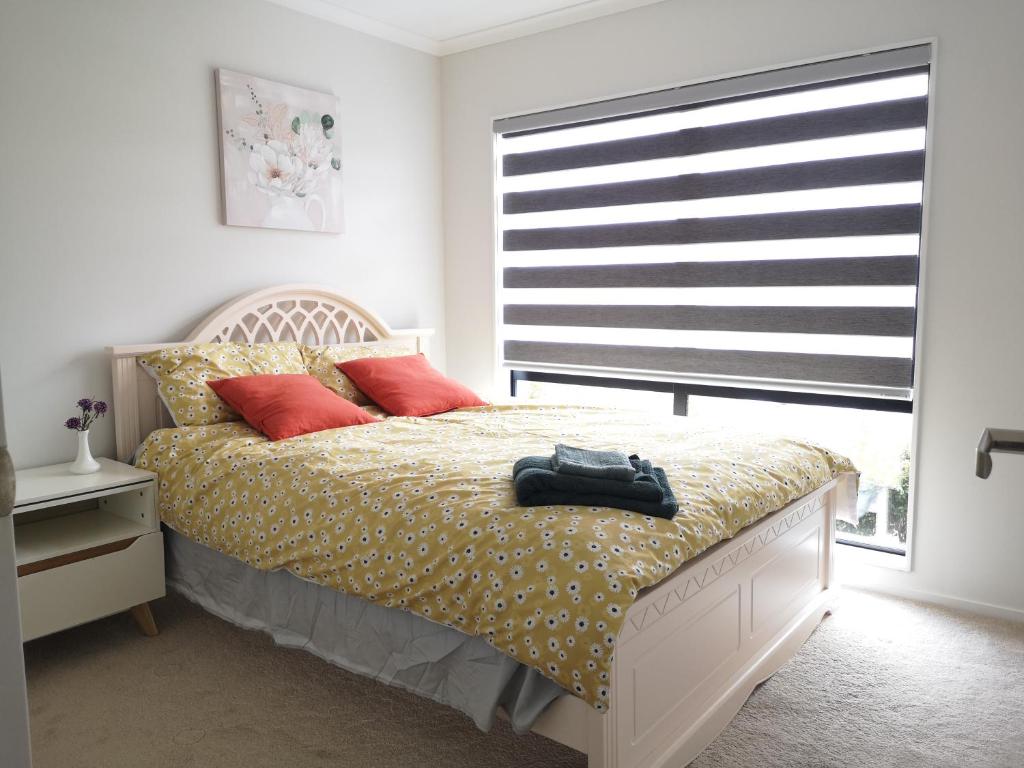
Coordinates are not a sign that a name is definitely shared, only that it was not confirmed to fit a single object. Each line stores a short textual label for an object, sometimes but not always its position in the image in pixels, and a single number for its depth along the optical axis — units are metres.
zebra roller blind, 3.25
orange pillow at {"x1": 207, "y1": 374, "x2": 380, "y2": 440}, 3.04
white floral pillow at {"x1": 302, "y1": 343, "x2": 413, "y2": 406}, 3.63
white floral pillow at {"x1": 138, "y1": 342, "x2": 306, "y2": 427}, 3.11
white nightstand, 2.57
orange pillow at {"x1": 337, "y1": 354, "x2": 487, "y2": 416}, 3.57
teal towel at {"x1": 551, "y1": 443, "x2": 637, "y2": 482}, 2.10
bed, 1.82
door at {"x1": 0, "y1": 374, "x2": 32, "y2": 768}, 1.04
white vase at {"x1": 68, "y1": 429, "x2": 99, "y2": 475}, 2.89
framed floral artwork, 3.55
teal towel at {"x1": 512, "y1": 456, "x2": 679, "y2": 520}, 2.05
